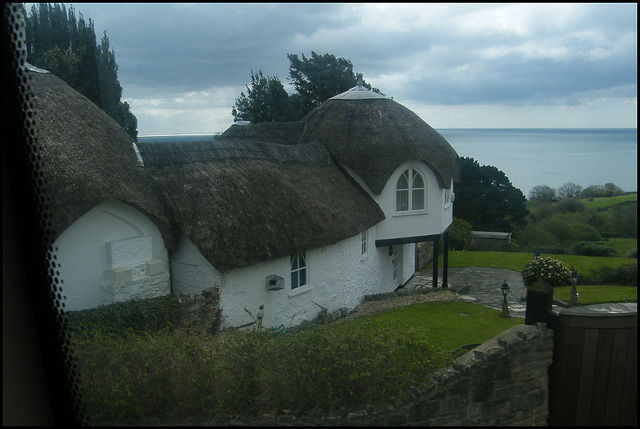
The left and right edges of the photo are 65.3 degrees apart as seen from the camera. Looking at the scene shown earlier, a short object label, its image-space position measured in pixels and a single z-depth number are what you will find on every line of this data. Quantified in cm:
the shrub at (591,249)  1678
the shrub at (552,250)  1834
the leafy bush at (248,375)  490
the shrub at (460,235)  2289
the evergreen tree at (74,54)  1162
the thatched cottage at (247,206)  811
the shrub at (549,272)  1335
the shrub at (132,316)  734
